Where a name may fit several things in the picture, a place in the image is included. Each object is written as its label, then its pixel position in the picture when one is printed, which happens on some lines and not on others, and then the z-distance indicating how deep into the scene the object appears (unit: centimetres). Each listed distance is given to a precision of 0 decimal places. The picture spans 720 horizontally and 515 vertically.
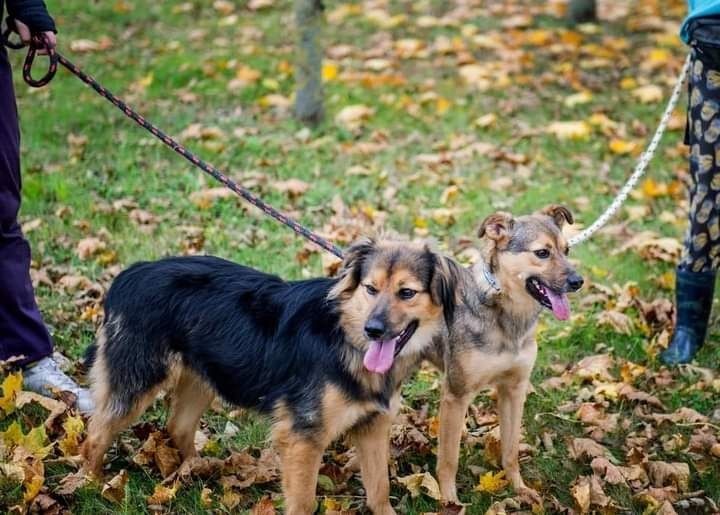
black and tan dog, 381
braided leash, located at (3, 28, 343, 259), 452
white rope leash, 485
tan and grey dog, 426
